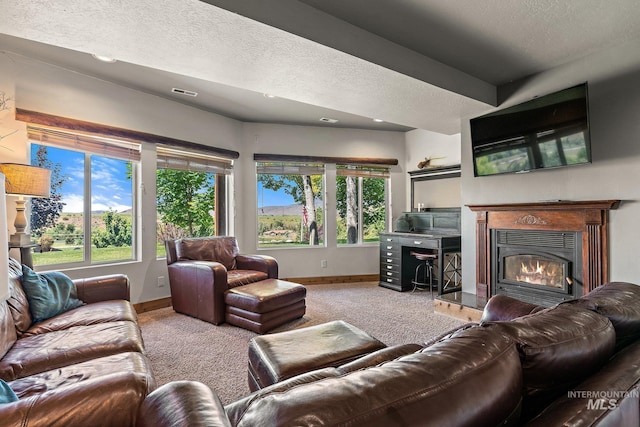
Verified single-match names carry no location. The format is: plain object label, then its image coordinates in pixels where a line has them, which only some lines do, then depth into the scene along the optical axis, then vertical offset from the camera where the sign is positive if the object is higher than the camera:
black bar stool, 4.23 -0.76
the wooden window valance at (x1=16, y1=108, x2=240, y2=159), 2.93 +0.98
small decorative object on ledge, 4.99 +0.87
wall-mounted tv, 2.64 +0.78
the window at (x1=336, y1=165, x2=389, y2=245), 5.32 +0.26
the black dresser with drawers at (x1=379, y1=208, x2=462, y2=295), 4.50 -0.51
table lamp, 2.38 +0.28
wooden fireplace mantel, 2.67 -0.08
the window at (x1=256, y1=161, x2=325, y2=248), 5.00 +0.24
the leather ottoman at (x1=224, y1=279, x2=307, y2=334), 2.90 -0.85
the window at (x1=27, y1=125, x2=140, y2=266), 3.13 +0.23
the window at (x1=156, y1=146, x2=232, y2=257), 4.06 +0.36
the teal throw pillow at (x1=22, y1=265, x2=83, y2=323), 2.07 -0.51
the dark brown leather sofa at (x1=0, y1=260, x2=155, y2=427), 0.89 -0.64
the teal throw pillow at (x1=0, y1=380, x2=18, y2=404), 0.94 -0.54
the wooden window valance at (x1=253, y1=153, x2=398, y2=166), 4.87 +0.97
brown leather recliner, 3.16 -0.60
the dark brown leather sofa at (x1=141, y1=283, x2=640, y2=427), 0.53 -0.35
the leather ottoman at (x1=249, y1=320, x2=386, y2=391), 1.48 -0.70
